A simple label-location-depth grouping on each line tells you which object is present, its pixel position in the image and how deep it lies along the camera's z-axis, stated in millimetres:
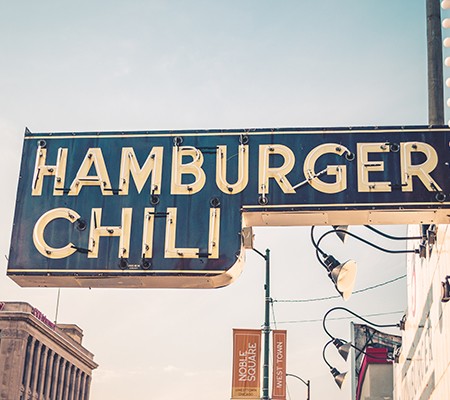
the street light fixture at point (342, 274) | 13906
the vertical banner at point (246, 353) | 22641
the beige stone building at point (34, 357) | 105312
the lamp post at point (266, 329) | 23109
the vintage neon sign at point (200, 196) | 12055
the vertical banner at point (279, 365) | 25766
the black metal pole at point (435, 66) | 15922
